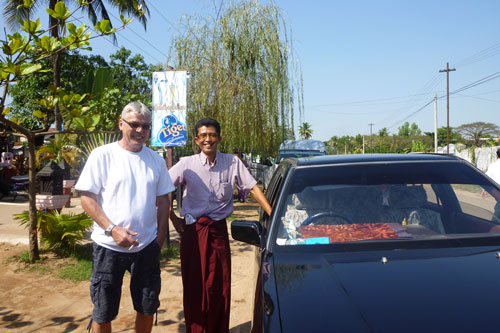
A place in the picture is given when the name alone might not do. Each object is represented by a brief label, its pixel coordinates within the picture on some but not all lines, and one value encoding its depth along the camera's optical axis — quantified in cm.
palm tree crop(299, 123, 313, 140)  11688
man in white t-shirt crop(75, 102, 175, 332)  260
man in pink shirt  323
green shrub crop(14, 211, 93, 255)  612
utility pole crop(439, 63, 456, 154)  3992
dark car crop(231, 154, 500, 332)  164
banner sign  672
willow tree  1155
